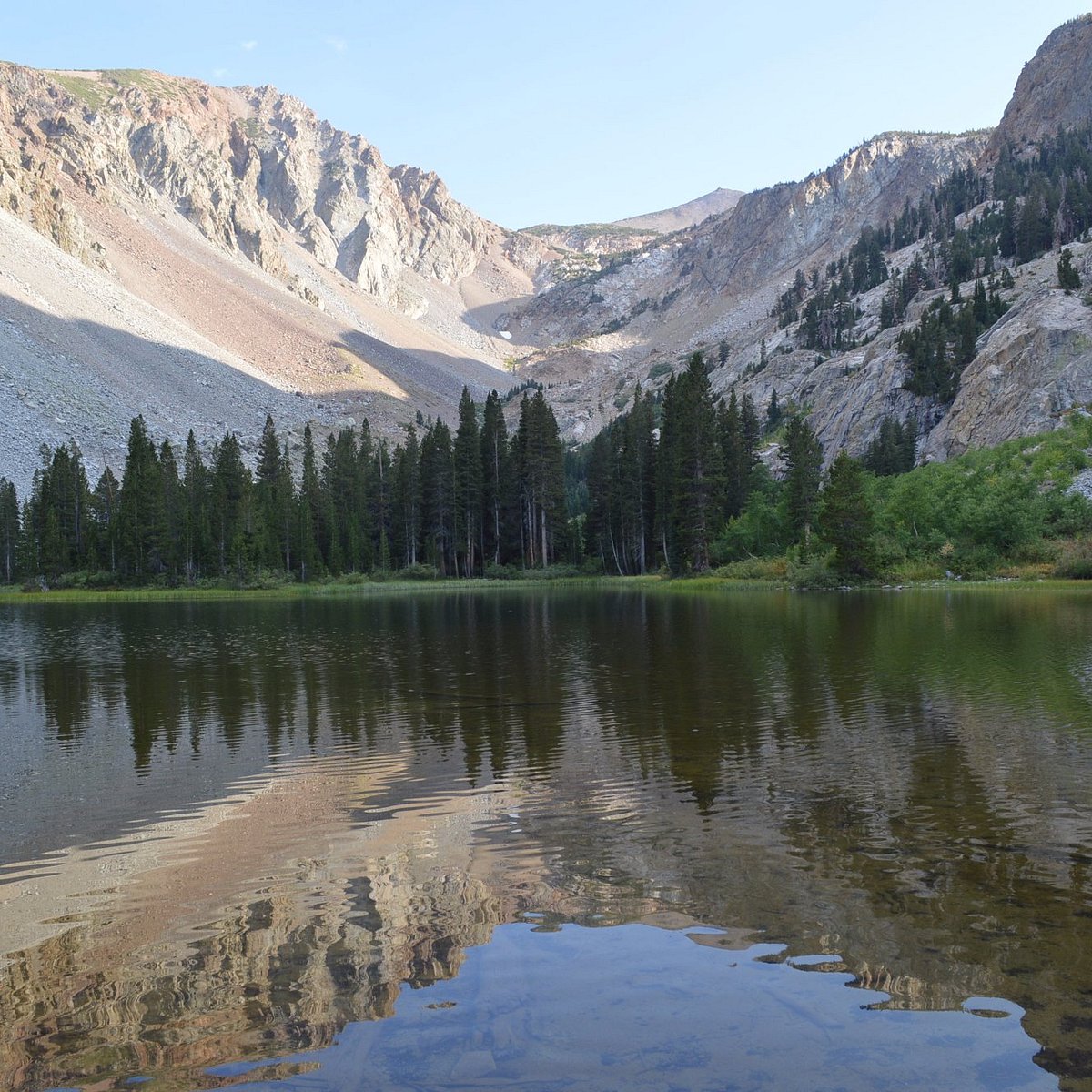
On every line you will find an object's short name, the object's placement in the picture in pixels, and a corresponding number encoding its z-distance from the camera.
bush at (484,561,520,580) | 93.12
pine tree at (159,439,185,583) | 89.69
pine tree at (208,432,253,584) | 87.75
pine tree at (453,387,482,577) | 97.00
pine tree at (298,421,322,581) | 93.00
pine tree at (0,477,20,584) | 97.88
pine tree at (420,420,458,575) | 96.56
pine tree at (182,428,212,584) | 89.06
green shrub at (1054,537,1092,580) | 55.59
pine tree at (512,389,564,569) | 93.69
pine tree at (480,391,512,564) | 97.44
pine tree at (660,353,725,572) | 75.56
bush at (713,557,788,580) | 67.25
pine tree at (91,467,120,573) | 92.38
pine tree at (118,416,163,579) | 90.12
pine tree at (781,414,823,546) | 68.12
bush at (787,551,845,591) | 61.03
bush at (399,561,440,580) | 94.88
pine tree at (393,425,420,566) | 99.31
